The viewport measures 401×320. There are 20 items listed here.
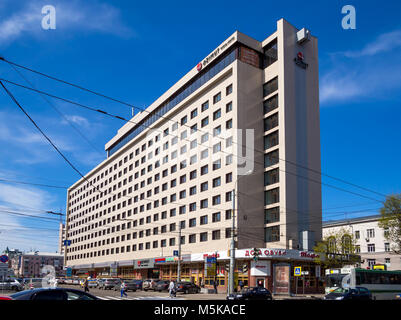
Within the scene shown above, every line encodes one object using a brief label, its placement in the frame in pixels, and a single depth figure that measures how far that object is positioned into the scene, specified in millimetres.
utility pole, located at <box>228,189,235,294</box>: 32844
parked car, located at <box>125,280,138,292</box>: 48469
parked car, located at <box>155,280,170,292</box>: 49188
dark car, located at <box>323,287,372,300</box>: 27469
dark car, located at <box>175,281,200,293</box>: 44125
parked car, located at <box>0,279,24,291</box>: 42750
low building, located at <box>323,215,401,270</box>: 71062
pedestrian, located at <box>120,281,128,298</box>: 36631
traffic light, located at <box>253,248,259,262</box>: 36081
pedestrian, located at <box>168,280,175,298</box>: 34406
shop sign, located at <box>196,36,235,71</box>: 56881
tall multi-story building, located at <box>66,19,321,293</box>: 50031
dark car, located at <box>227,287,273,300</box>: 31125
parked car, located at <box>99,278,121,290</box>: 56688
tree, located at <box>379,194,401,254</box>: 47175
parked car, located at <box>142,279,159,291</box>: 51619
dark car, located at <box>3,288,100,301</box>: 11383
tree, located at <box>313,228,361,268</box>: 47375
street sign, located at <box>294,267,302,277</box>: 36938
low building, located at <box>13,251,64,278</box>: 197000
